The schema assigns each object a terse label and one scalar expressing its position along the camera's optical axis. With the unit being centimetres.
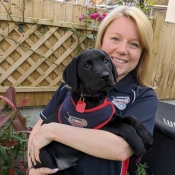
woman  103
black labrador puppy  105
